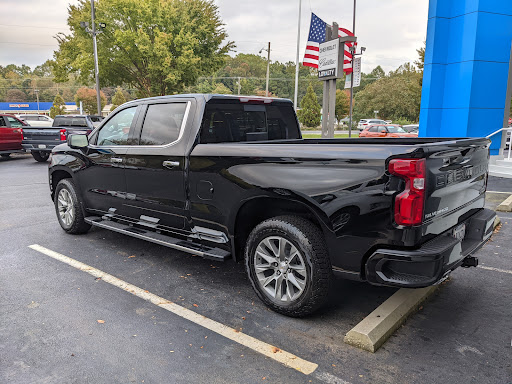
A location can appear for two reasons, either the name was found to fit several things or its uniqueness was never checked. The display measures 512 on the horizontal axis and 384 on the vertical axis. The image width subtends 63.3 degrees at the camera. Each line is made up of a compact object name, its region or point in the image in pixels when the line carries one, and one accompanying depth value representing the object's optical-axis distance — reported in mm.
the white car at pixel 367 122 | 46588
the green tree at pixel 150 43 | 29219
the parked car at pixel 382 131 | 27388
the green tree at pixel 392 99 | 62000
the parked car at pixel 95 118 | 19133
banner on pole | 22438
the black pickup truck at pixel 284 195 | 2920
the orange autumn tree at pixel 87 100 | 97688
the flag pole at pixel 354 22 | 31653
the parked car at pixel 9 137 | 15757
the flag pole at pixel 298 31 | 31844
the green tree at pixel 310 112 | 60912
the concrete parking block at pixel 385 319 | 3100
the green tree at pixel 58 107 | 74650
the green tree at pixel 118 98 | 96344
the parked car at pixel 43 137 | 15484
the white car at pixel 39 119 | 33256
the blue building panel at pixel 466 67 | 12359
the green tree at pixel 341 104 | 73875
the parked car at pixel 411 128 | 32178
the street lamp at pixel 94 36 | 26292
